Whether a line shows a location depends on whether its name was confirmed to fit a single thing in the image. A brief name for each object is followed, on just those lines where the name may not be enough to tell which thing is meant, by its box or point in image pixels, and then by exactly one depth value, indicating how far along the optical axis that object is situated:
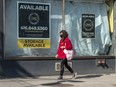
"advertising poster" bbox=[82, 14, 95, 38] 15.08
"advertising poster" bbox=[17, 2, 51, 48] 13.89
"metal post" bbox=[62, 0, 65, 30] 14.70
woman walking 13.08
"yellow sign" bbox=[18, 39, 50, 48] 13.89
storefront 13.70
